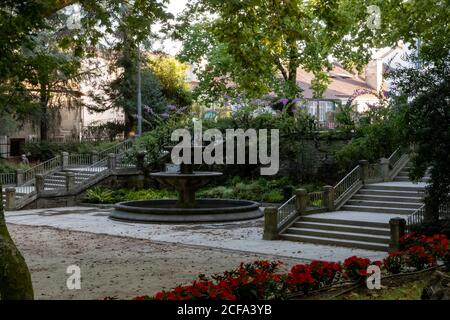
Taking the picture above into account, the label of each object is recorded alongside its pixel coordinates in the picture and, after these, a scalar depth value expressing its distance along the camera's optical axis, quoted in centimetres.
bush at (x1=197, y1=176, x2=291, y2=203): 3073
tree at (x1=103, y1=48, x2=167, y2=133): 4591
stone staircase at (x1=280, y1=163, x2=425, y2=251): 1867
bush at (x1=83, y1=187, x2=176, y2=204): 3225
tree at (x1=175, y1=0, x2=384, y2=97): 1700
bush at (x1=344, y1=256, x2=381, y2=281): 1060
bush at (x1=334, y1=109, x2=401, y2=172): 2114
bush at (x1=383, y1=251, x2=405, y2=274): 1158
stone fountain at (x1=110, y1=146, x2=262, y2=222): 2462
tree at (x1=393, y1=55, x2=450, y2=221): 1659
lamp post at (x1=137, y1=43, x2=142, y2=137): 4006
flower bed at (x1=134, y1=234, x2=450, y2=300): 851
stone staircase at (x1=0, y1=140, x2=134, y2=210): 3222
